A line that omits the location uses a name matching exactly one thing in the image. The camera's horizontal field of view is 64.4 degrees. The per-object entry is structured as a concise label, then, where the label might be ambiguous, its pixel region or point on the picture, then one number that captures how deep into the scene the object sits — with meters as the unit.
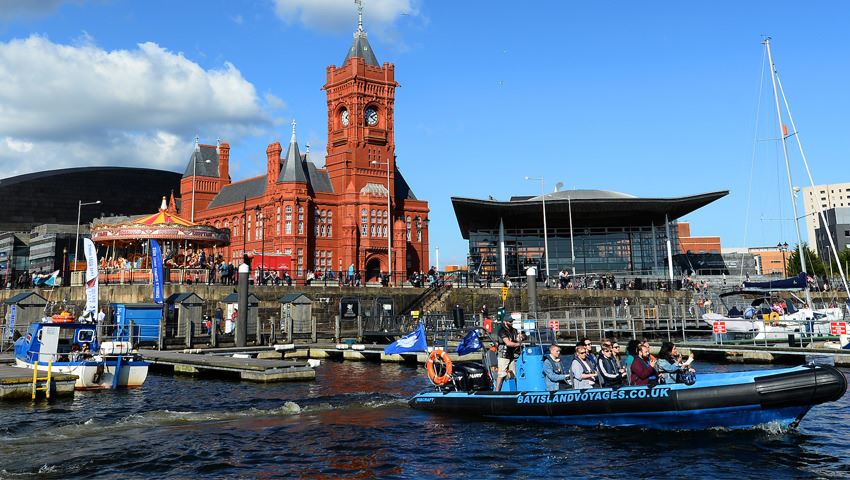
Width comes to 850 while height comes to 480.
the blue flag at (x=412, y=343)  29.78
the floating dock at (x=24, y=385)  20.88
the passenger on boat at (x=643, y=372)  16.06
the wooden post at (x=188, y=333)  35.12
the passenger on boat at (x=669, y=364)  16.23
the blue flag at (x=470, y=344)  21.11
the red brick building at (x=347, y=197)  75.12
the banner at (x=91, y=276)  28.11
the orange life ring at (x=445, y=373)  19.14
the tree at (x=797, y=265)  99.81
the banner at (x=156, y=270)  37.88
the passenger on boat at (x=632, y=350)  16.73
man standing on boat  18.10
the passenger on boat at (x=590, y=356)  17.17
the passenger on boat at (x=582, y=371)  16.75
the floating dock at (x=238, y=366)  25.97
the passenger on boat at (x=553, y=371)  16.88
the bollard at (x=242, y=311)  35.84
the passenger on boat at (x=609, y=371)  16.69
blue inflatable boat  14.55
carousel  49.36
